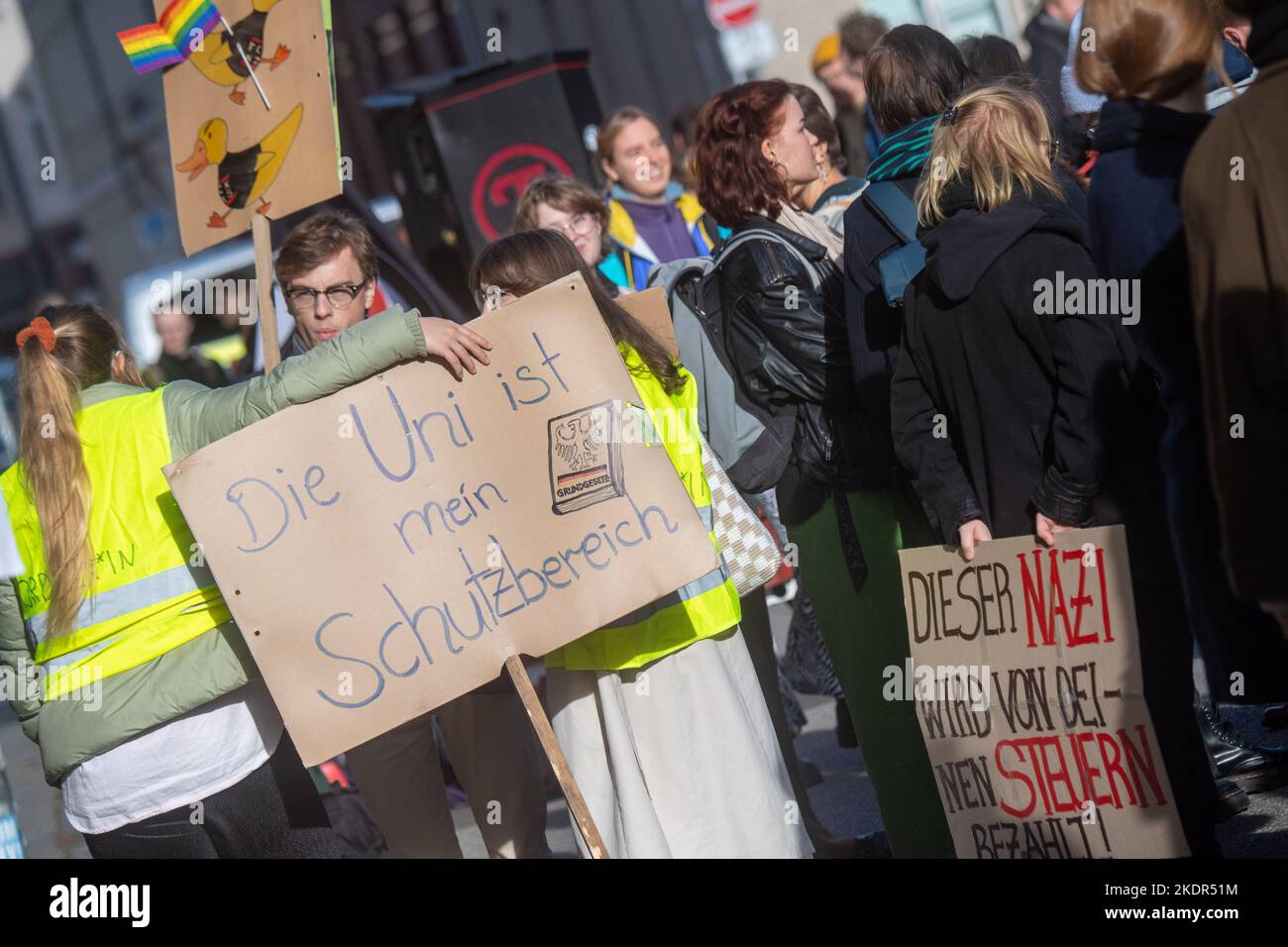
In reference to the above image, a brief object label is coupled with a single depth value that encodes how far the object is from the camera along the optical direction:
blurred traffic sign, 12.89
